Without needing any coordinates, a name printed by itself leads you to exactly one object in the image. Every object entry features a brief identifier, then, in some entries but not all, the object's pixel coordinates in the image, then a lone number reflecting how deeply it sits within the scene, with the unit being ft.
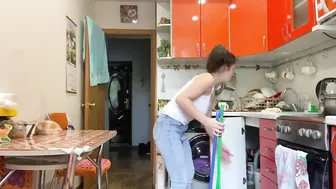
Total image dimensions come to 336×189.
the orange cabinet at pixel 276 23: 8.23
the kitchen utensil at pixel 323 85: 7.05
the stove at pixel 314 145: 4.67
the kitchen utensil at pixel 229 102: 11.50
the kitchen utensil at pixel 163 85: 12.08
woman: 6.16
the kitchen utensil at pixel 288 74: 9.94
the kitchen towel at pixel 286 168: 5.20
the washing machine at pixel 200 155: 9.22
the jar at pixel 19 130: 5.62
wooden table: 3.96
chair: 7.50
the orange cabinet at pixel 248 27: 9.54
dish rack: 10.16
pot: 5.95
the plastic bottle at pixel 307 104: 8.21
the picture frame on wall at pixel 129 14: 13.35
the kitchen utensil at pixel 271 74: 11.32
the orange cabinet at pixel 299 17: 6.89
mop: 6.84
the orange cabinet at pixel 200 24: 11.05
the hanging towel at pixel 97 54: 11.16
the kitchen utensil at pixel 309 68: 8.62
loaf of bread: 6.43
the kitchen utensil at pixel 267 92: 10.59
